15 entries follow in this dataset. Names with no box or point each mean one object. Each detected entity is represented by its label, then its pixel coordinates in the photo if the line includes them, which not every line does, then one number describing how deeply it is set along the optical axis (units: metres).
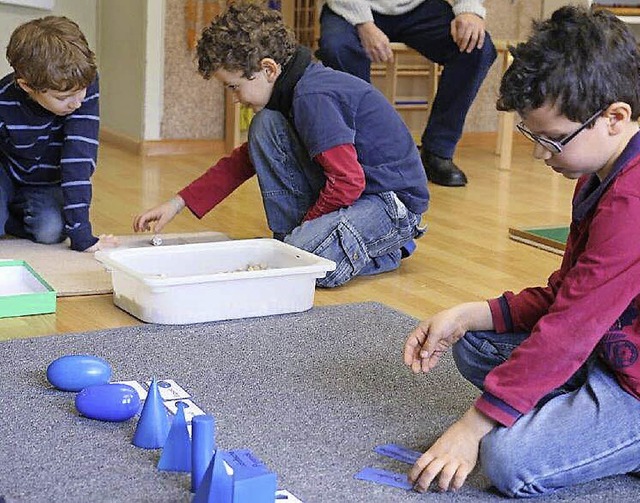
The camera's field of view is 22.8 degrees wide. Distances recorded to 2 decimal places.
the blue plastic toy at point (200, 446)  2.10
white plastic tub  2.83
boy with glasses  2.11
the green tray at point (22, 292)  2.86
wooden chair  5.52
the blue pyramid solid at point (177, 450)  2.17
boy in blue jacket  3.21
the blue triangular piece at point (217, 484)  2.00
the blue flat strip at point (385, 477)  2.18
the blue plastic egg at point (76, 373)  2.43
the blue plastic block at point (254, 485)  1.99
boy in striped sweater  3.20
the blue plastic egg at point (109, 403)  2.32
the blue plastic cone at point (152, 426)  2.25
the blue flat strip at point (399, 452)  2.26
